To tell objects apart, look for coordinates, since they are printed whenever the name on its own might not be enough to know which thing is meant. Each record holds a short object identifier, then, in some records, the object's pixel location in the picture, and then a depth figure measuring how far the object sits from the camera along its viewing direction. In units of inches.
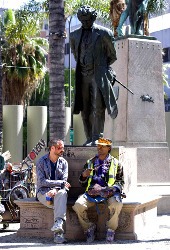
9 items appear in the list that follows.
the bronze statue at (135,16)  636.1
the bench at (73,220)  410.6
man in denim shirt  394.0
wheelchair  489.7
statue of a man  451.2
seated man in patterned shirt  396.8
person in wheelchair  519.8
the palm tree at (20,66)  1432.1
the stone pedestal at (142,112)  607.5
